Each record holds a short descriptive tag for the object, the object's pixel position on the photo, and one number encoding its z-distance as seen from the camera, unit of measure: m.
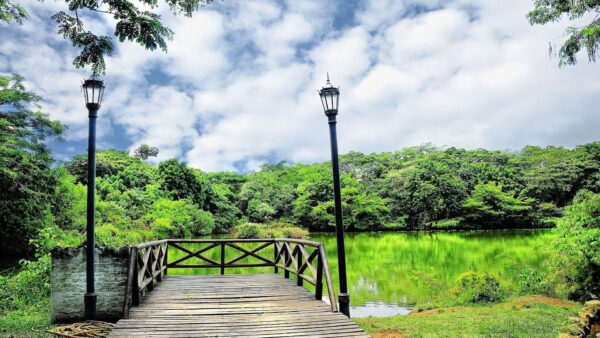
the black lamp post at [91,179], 5.29
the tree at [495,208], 33.78
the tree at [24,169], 13.37
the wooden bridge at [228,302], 4.31
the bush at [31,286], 6.94
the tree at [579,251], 7.46
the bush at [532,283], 8.91
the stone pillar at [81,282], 5.50
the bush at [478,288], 8.64
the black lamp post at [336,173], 5.30
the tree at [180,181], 30.78
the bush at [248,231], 26.95
